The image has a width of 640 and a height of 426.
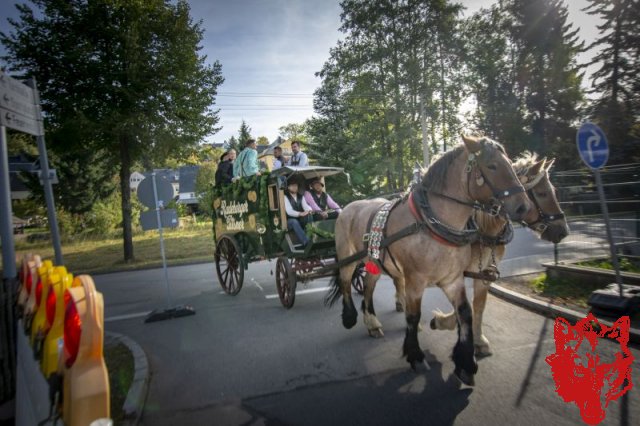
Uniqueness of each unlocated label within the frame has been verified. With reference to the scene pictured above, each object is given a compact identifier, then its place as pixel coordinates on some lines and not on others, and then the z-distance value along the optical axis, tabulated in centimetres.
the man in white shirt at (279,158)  830
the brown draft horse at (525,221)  356
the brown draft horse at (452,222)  319
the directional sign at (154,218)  599
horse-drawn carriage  591
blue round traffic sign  464
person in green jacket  786
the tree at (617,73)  1733
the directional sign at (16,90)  338
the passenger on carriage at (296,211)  603
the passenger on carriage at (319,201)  650
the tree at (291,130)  5625
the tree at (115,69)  1064
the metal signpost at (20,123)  342
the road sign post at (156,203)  591
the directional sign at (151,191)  589
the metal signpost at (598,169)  451
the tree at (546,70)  2183
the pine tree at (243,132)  4153
